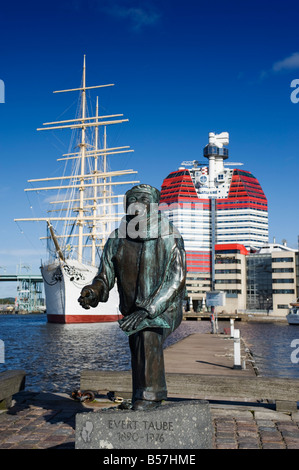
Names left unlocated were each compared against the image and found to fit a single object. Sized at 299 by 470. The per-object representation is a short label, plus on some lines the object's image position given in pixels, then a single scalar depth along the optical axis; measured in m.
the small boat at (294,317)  68.62
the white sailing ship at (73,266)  58.25
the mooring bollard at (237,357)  13.81
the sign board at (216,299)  43.54
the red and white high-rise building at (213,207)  158.12
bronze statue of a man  4.05
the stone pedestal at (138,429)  3.71
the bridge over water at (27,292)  141.38
